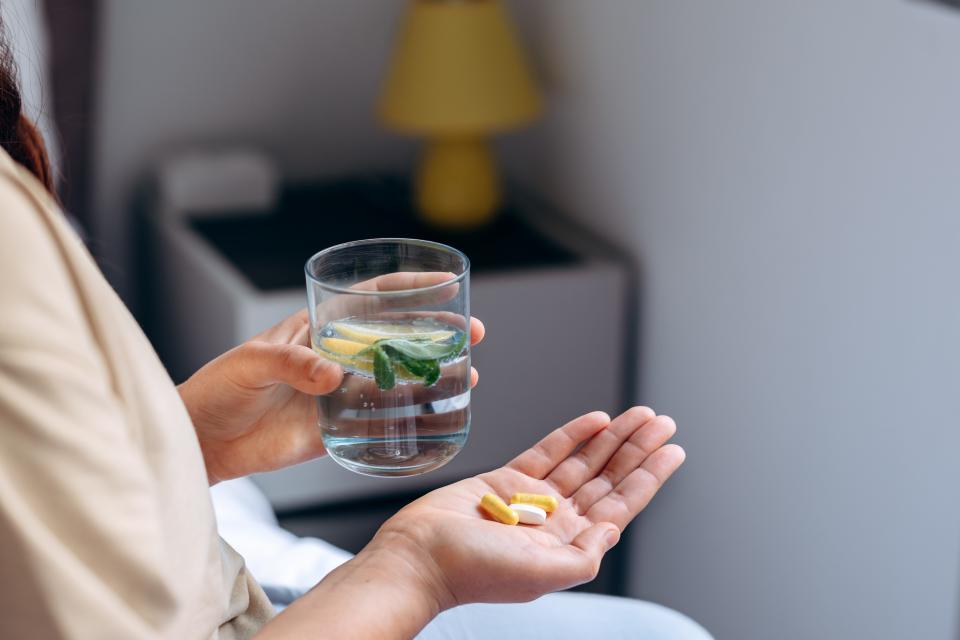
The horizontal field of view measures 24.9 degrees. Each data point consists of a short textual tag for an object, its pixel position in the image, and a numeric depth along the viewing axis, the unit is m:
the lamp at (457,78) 2.19
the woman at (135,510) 1.08
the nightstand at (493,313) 2.11
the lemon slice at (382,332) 1.36
